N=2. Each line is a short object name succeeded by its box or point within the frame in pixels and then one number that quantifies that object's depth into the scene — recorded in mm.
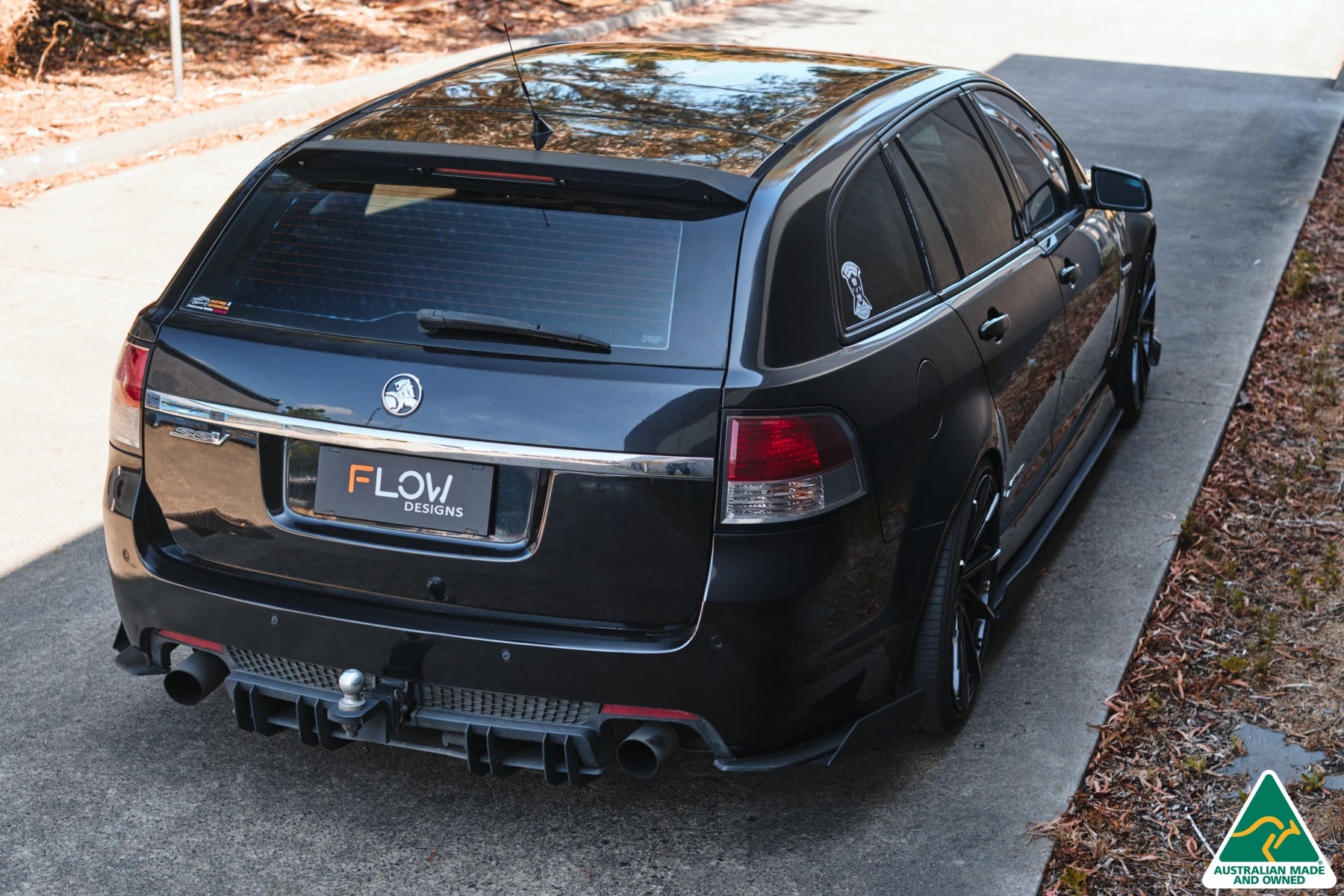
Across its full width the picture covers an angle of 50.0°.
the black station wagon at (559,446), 3049
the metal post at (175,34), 11578
